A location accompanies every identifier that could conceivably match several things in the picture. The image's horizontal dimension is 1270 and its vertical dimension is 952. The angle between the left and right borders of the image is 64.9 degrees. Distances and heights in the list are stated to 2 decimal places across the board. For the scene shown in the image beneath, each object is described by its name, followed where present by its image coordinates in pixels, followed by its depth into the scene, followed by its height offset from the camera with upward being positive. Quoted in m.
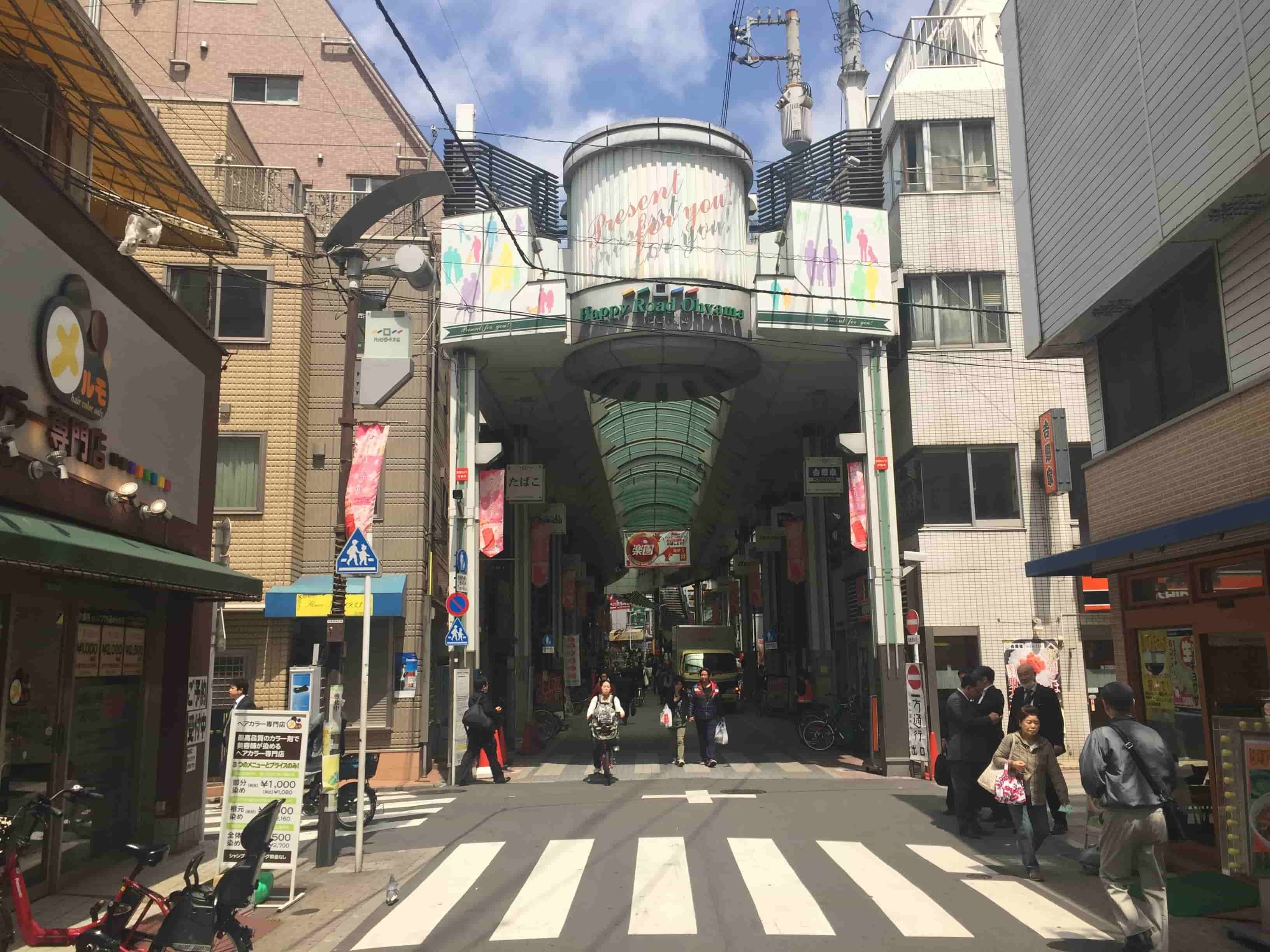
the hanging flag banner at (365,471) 14.00 +2.77
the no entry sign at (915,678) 18.66 -0.65
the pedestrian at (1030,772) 9.90 -1.29
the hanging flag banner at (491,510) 22.44 +3.09
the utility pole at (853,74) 28.08 +15.84
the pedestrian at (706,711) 20.00 -1.31
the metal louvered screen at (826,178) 22.48 +10.44
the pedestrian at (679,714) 20.73 -1.60
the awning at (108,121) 10.31 +6.33
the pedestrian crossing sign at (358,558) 11.25 +1.02
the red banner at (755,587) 44.81 +2.62
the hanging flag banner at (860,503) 20.91 +2.90
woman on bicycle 18.41 -1.21
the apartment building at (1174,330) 9.55 +3.63
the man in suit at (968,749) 11.88 -1.27
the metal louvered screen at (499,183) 22.53 +10.40
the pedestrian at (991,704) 12.02 -0.74
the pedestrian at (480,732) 18.23 -1.53
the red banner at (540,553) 32.22 +3.02
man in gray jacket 7.22 -1.28
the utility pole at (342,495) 11.23 +1.87
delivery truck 42.53 -0.36
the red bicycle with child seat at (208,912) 6.46 -1.70
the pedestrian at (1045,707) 11.84 -0.79
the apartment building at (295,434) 20.12 +4.54
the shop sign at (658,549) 46.66 +4.47
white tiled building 20.20 +4.99
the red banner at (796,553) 31.27 +2.81
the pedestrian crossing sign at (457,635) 19.73 +0.25
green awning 7.59 +0.83
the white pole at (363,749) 10.76 -1.09
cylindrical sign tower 20.31 +8.08
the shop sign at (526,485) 26.05 +4.21
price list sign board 9.36 -1.17
